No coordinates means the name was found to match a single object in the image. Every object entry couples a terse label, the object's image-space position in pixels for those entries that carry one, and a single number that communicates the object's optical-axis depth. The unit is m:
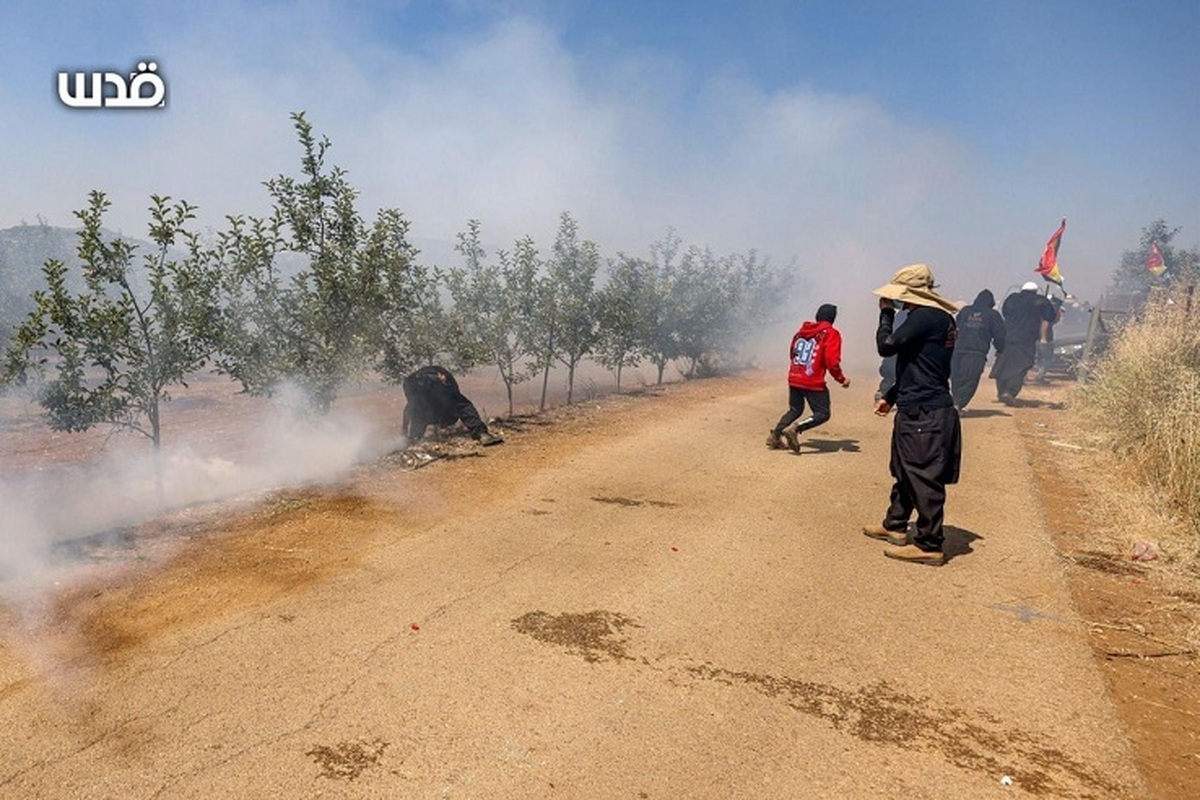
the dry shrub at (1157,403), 6.26
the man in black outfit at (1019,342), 13.80
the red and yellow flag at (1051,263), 17.62
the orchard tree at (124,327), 7.17
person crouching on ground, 10.11
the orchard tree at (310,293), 8.62
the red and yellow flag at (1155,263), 19.23
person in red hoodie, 8.55
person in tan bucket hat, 5.32
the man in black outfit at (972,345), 12.16
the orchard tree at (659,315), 17.97
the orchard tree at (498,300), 12.80
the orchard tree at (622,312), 15.37
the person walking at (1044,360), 17.77
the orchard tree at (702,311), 20.19
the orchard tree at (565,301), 13.99
